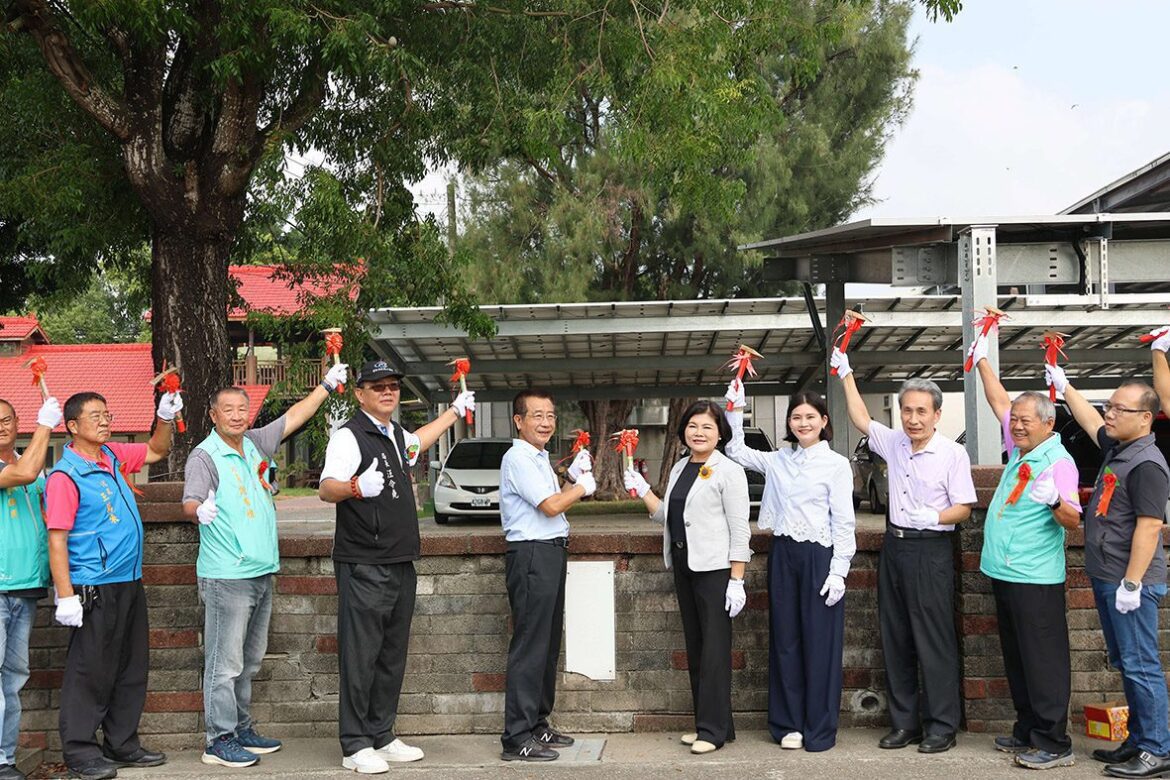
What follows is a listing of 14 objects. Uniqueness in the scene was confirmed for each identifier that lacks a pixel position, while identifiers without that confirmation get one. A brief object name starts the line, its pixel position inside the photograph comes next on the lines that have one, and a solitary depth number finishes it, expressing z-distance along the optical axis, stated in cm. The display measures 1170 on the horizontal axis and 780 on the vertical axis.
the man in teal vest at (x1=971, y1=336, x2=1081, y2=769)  554
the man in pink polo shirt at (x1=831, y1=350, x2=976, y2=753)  583
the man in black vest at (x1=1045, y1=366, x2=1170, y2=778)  532
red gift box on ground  585
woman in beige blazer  584
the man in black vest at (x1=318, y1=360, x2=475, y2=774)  570
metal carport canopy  1605
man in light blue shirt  591
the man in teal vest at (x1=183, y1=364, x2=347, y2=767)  582
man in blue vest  559
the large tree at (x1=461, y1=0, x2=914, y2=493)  2397
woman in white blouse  586
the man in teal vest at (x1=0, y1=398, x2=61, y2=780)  554
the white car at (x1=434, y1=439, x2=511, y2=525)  1780
